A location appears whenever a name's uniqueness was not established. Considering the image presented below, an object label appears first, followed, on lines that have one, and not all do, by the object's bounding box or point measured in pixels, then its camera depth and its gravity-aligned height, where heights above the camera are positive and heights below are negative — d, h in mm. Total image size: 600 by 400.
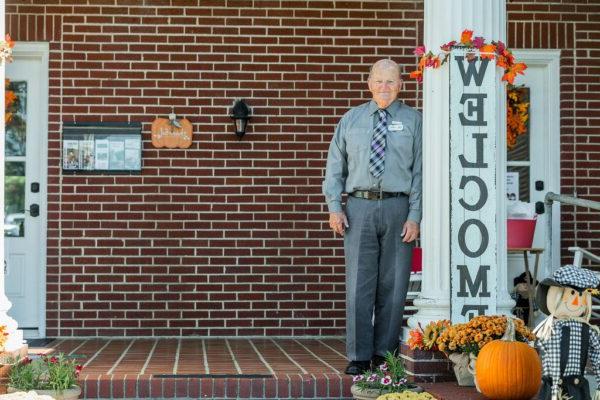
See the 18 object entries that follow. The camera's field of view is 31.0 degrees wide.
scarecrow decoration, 4621 -578
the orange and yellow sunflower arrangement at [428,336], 5594 -687
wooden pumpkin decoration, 8297 +540
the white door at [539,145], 8547 +472
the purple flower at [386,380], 5340 -873
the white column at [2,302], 5906 -549
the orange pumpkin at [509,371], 4969 -771
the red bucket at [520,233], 7836 -209
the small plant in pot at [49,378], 5297 -878
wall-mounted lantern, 8258 +671
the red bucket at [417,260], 7660 -399
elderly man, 5816 -50
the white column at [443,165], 5789 +211
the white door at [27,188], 8281 +113
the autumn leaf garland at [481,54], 5707 +801
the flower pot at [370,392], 5344 -937
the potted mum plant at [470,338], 5359 -671
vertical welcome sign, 5668 +100
